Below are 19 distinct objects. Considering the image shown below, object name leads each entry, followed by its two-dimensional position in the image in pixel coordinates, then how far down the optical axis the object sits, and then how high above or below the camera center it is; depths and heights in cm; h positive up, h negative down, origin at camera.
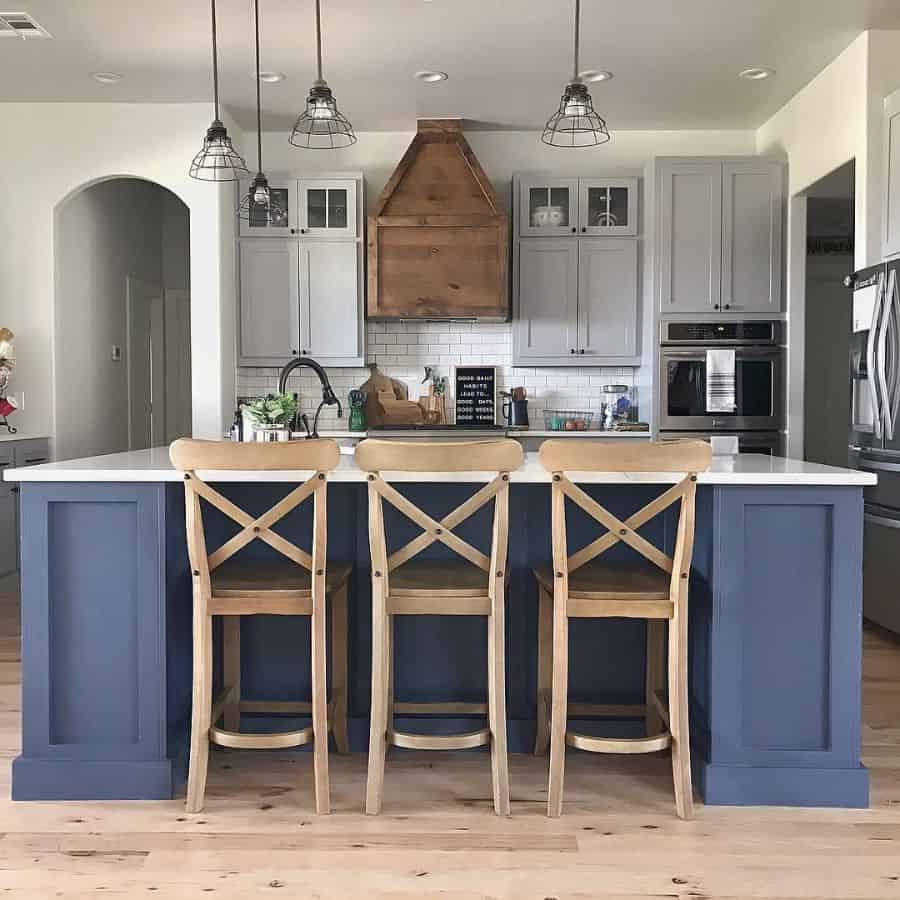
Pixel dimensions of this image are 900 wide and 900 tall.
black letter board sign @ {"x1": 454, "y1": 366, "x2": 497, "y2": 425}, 642 +6
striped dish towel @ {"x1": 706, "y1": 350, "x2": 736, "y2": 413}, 583 +13
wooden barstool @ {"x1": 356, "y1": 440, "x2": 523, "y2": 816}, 247 -50
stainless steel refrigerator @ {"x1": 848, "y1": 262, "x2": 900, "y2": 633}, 430 -10
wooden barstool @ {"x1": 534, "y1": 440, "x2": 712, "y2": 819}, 246 -50
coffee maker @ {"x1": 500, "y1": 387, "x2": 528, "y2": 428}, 621 -5
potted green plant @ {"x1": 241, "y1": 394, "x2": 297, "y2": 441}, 348 -5
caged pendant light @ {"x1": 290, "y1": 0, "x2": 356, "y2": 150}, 312 +97
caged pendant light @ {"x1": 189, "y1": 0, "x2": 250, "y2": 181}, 350 +97
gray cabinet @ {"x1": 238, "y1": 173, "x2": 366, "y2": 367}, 608 +77
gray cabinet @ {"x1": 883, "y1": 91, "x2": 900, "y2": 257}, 445 +108
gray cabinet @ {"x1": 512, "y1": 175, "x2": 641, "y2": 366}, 606 +86
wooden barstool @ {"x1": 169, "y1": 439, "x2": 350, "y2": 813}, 250 -50
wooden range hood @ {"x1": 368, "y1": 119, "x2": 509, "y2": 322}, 579 +98
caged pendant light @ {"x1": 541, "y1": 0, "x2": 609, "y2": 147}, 308 +98
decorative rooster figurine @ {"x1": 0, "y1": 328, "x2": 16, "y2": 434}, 551 +22
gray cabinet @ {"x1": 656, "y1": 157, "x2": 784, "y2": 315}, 584 +103
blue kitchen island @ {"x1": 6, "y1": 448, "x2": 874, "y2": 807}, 267 -65
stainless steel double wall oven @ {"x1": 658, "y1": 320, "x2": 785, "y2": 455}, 583 +12
